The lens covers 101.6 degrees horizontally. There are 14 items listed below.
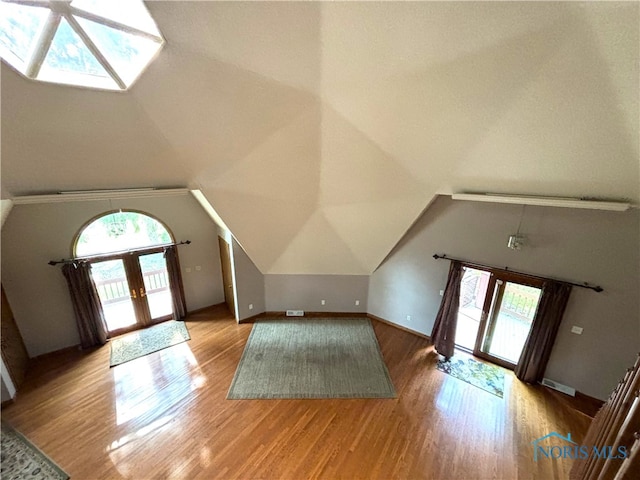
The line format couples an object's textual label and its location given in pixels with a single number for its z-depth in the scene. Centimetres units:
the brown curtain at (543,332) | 390
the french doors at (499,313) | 434
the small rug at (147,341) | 489
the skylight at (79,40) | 159
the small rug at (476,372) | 434
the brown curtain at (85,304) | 464
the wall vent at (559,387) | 410
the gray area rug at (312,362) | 420
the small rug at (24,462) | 295
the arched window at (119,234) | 482
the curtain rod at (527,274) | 366
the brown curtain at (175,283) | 557
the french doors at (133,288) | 513
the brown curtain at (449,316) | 464
